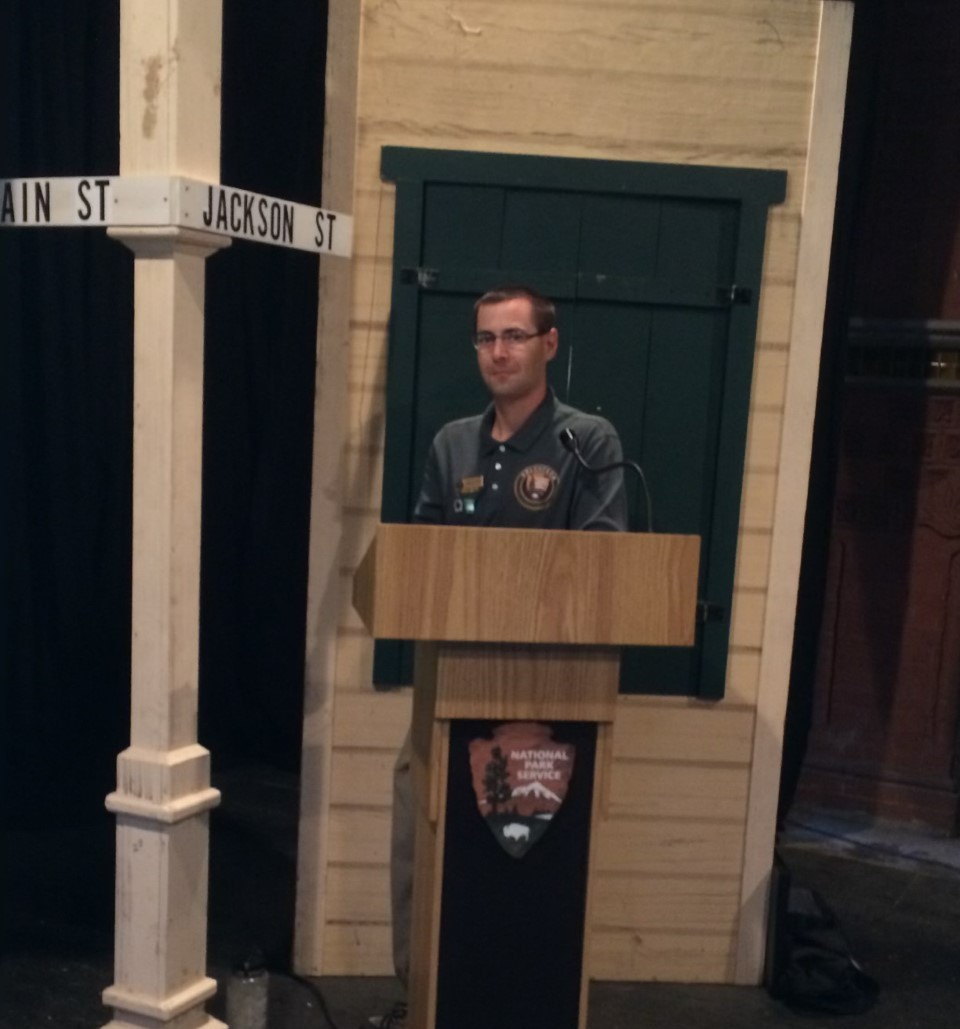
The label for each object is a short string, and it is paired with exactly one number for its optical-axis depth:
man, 2.11
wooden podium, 1.85
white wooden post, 1.87
